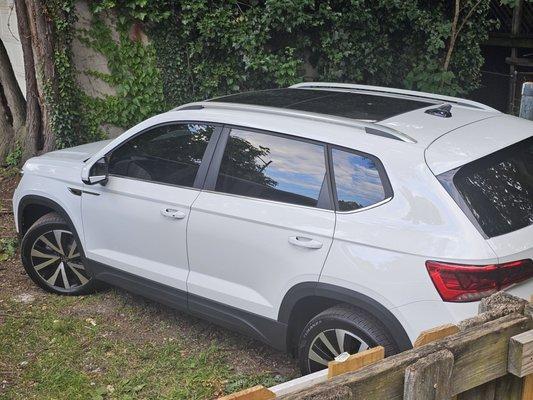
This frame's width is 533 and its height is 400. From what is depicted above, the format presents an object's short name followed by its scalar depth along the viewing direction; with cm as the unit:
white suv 343
